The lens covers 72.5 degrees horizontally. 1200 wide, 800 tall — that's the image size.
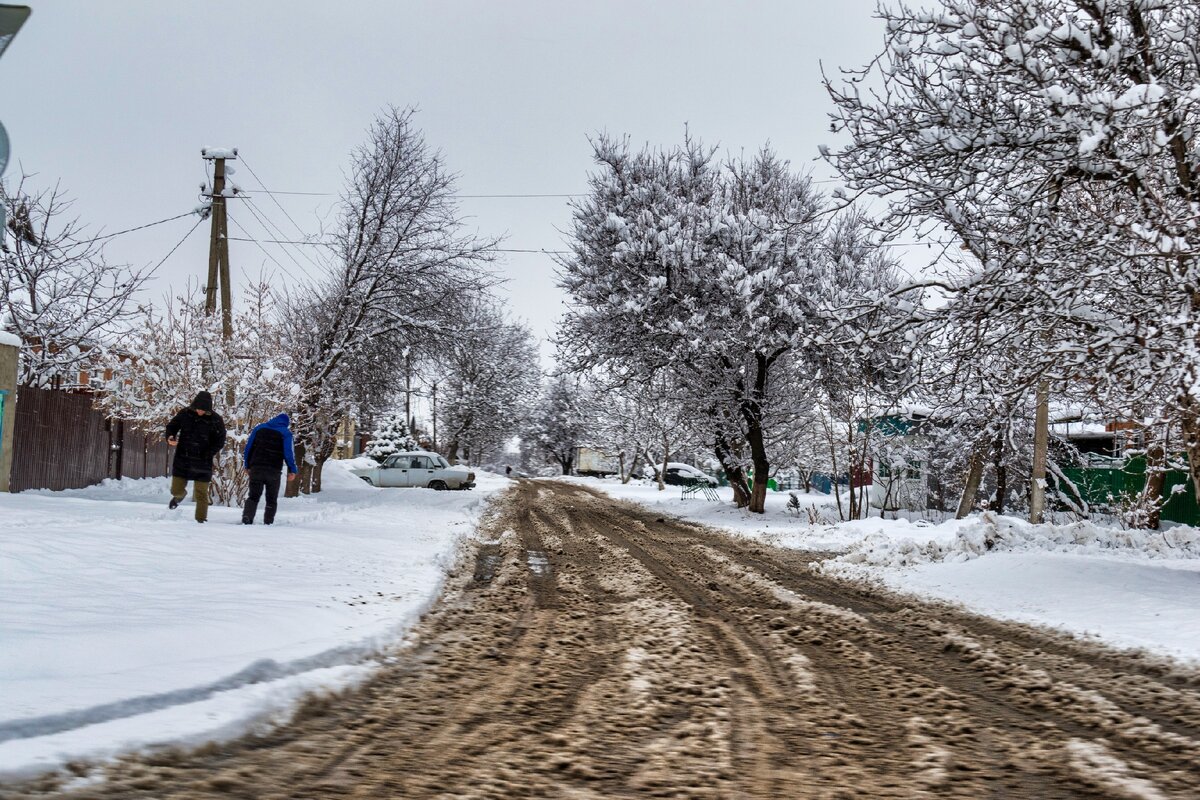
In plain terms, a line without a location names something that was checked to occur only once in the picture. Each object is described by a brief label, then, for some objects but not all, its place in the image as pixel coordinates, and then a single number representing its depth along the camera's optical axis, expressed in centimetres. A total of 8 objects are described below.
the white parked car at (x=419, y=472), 3123
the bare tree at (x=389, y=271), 2038
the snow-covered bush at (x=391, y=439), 5069
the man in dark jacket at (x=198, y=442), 1109
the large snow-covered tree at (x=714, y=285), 1788
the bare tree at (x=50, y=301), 2173
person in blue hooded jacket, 1150
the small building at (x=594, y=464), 8051
